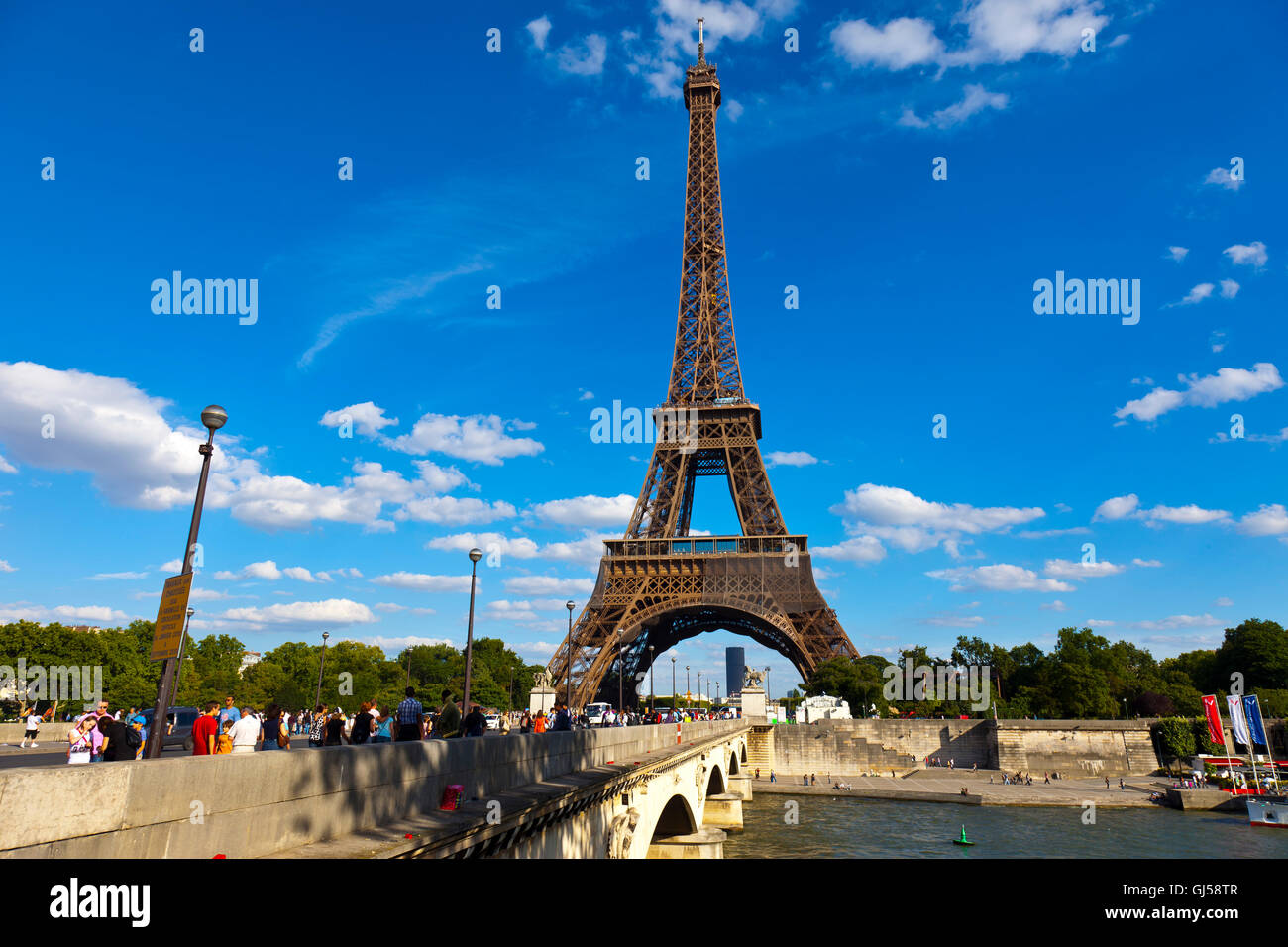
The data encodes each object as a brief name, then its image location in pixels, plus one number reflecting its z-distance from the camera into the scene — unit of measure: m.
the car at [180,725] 30.24
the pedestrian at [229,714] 14.45
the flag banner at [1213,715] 53.35
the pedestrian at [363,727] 13.84
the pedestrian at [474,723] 15.46
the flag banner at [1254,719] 49.52
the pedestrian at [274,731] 15.08
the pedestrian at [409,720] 13.09
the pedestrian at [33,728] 28.67
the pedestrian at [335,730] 13.80
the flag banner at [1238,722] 48.25
